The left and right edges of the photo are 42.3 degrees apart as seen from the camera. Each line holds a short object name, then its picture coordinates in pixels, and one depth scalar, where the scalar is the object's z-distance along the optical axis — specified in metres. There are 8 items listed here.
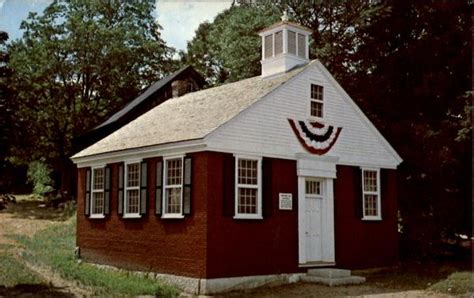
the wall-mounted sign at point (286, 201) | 17.92
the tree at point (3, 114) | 15.29
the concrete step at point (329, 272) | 17.42
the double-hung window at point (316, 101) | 19.48
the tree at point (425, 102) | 24.00
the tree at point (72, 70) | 43.03
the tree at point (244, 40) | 34.09
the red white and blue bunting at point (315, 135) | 18.75
